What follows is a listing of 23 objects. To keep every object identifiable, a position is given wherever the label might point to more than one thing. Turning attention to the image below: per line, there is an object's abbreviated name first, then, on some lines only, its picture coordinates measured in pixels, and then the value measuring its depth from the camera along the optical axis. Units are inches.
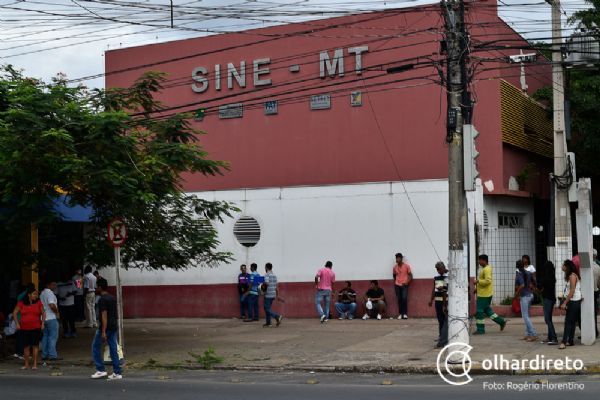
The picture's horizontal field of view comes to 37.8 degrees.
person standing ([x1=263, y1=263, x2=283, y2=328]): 938.1
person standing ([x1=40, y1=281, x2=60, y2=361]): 722.8
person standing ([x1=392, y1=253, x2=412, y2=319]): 962.7
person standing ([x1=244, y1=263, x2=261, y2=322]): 992.2
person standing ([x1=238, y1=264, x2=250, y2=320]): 1017.5
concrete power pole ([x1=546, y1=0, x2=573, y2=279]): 906.1
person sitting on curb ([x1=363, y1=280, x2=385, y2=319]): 974.9
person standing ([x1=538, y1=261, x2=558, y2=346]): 680.4
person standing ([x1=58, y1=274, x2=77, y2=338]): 872.9
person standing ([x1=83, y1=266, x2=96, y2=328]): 984.3
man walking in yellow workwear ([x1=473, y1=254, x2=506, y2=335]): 764.0
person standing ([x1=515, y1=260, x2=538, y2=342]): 709.0
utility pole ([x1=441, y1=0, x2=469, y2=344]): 620.4
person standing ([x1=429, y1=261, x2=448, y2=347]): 703.7
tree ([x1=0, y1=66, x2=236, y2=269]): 649.6
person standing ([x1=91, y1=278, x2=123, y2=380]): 591.8
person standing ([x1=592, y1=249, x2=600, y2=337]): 716.0
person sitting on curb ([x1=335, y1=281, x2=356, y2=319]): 988.6
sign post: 689.0
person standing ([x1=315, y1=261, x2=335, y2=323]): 960.3
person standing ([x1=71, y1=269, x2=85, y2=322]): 950.4
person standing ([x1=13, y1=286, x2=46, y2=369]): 679.7
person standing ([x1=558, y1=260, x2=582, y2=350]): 657.0
